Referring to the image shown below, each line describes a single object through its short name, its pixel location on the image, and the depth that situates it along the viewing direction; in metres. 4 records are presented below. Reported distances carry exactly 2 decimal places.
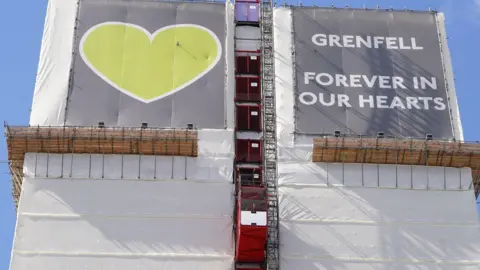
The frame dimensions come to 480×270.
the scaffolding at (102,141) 70.88
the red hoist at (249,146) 64.38
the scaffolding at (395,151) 71.62
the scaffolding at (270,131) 68.12
